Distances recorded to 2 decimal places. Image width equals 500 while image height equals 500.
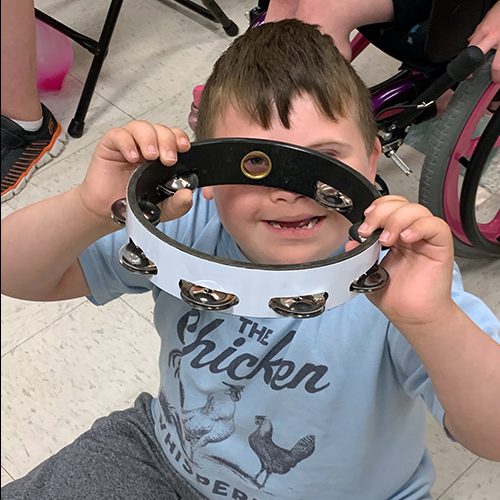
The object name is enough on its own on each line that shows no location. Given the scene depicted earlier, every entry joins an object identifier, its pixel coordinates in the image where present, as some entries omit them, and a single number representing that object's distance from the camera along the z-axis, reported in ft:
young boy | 1.93
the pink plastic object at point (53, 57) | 5.01
